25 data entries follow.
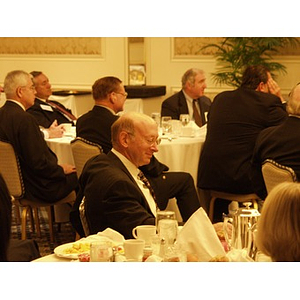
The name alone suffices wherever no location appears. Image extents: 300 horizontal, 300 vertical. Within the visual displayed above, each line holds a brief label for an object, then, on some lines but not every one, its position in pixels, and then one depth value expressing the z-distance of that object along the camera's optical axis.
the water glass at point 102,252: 3.46
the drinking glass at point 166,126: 8.82
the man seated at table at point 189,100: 10.82
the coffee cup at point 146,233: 3.91
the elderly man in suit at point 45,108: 10.01
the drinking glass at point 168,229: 3.82
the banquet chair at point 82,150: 7.47
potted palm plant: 12.97
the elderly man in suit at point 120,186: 4.58
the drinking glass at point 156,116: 9.44
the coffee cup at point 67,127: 9.01
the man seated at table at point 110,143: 7.58
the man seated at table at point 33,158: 7.52
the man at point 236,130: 7.85
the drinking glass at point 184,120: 8.87
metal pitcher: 3.72
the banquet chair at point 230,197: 7.86
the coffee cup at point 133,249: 3.55
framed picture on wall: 14.42
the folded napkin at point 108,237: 4.07
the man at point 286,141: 6.45
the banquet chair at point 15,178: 7.36
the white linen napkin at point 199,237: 3.57
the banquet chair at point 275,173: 6.03
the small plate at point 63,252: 3.82
